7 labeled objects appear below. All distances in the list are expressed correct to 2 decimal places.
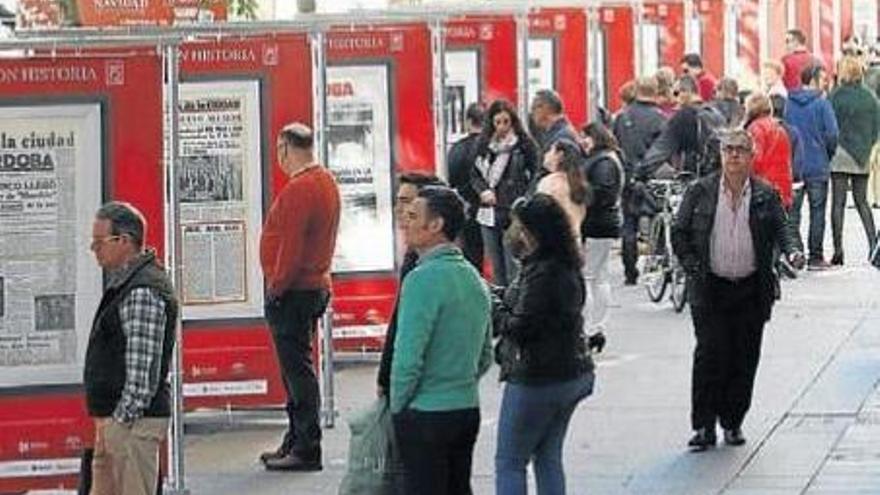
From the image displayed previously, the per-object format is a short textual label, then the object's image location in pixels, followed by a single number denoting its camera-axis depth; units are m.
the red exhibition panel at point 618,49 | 27.56
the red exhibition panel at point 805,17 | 41.06
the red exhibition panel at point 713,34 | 32.22
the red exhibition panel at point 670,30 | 29.70
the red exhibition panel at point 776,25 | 37.84
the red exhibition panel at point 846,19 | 46.22
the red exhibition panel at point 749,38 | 34.41
